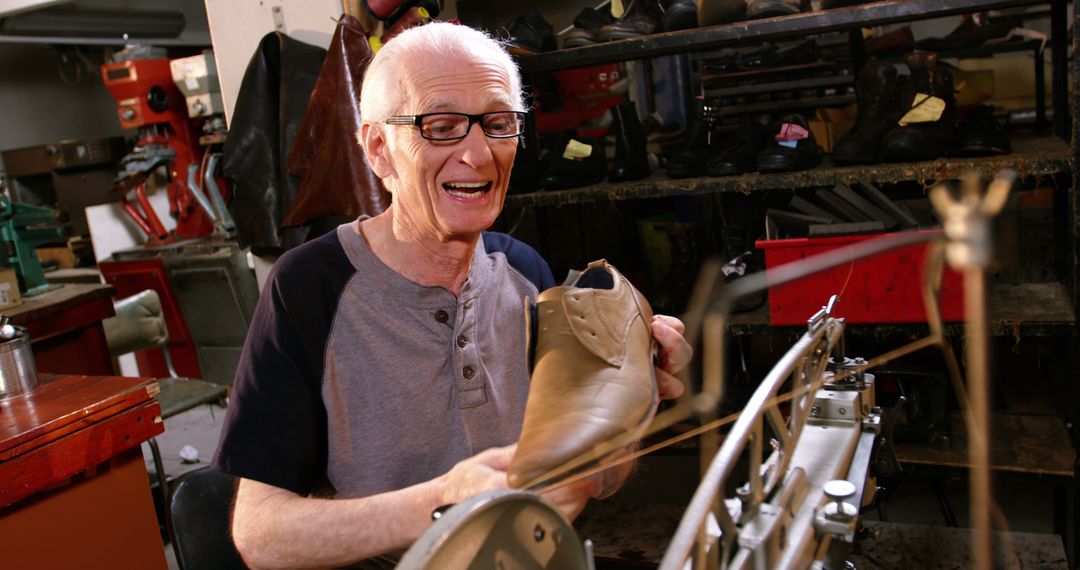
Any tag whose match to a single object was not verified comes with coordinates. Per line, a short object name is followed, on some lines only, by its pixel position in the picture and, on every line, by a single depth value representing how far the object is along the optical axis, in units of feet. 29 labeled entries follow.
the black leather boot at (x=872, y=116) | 7.38
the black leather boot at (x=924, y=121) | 7.14
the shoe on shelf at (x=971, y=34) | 10.26
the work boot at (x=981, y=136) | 7.07
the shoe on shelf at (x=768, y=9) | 7.20
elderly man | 3.78
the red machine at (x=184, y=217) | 12.89
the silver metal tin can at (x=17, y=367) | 6.25
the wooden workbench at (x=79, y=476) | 5.65
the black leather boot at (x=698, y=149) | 8.10
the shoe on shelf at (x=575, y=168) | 8.59
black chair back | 4.32
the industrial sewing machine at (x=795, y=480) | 1.29
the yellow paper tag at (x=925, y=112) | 7.39
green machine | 10.44
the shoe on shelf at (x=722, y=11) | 7.31
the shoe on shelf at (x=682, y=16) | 7.55
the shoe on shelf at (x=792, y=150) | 7.54
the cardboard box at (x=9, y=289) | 9.37
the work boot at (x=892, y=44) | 11.67
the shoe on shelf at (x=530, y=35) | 8.04
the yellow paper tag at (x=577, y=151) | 8.68
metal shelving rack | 6.72
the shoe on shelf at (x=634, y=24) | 7.84
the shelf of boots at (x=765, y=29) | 6.63
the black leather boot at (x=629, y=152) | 8.50
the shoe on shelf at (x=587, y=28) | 8.07
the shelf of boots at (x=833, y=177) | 6.72
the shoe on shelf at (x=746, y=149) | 7.84
